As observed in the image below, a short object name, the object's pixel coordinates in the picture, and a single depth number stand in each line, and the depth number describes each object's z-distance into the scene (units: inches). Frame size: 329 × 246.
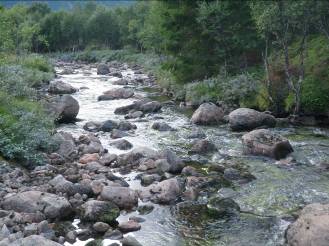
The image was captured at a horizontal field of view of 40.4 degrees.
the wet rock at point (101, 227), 478.3
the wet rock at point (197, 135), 925.8
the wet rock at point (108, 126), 991.6
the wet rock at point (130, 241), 439.8
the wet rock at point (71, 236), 455.2
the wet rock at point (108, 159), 730.8
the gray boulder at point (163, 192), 571.8
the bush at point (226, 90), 1154.7
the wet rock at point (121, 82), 1840.9
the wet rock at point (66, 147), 758.5
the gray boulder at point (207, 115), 1056.2
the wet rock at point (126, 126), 995.9
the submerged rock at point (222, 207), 534.6
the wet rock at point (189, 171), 679.7
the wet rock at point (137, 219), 511.5
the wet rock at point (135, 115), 1142.0
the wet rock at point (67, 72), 2408.0
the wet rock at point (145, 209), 540.7
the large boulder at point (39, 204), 502.3
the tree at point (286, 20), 993.5
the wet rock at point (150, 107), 1203.2
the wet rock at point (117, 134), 929.5
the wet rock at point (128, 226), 484.1
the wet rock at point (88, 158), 727.2
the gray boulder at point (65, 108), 1042.7
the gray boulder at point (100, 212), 503.2
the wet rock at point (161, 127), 991.6
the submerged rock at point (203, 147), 808.9
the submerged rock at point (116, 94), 1429.6
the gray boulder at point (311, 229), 410.0
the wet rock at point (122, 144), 837.2
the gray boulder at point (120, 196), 550.3
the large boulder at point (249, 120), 969.5
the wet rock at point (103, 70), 2378.2
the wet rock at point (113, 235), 465.4
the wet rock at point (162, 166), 691.8
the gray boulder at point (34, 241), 390.6
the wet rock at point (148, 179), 637.9
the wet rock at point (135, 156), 730.8
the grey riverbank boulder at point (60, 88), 1558.8
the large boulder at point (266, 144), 762.2
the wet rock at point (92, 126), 997.1
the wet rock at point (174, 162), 689.6
